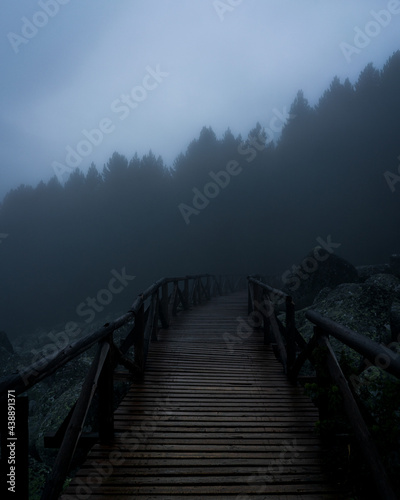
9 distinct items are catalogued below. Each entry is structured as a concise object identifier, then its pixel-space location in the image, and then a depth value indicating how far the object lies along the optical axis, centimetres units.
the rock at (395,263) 1502
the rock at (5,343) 2003
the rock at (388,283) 856
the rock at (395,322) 695
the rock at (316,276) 1323
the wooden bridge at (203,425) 229
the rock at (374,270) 1538
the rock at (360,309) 730
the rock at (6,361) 1622
